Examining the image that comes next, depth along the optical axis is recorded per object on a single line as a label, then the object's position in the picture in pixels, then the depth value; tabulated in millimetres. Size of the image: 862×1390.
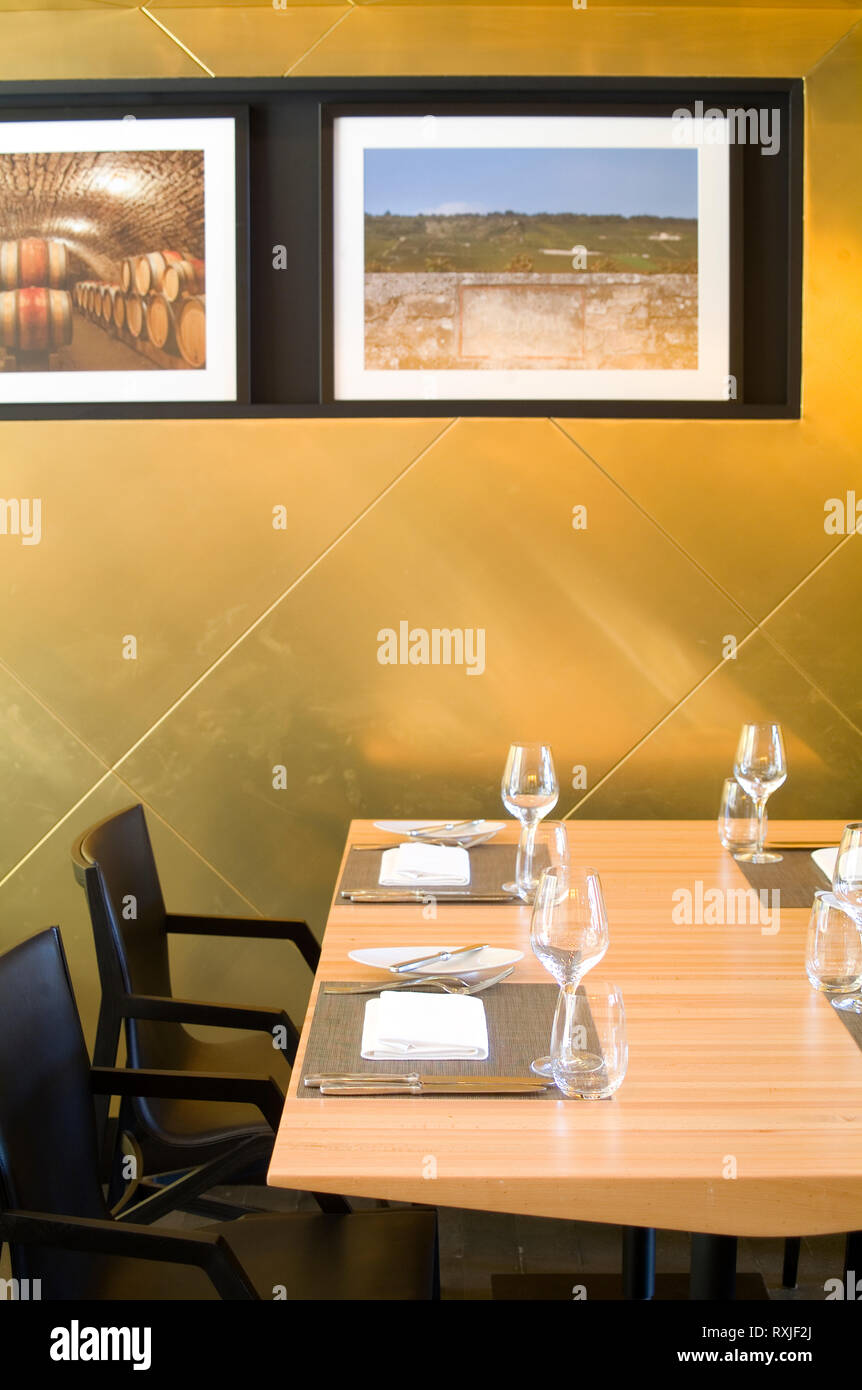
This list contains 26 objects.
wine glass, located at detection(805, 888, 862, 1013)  1592
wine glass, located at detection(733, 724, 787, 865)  2330
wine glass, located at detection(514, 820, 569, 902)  1931
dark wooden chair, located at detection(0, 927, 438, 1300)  1390
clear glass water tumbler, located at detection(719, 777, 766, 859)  2337
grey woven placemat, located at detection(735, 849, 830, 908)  2090
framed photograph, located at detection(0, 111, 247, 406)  2895
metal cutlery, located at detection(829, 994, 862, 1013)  1612
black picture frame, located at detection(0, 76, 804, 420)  2865
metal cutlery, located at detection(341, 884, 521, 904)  2096
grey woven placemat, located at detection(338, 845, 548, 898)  2174
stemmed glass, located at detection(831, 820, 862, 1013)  1732
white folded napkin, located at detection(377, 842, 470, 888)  2178
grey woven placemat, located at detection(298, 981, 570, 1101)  1448
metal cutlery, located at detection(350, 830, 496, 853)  2445
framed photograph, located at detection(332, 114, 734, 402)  2896
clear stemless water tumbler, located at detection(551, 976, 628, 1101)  1333
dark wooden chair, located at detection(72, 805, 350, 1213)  2037
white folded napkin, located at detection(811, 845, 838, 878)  2199
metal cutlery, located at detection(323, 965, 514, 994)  1665
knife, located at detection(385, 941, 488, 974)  1709
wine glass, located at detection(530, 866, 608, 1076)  1433
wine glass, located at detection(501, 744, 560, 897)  2221
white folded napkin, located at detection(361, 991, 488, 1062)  1467
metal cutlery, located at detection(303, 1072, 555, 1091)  1397
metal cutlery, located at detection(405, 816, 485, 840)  2502
